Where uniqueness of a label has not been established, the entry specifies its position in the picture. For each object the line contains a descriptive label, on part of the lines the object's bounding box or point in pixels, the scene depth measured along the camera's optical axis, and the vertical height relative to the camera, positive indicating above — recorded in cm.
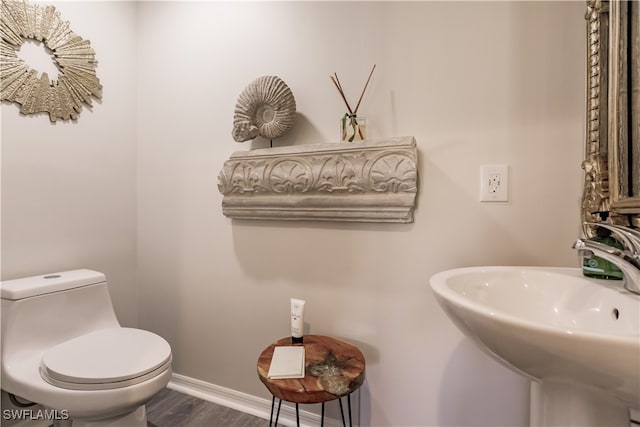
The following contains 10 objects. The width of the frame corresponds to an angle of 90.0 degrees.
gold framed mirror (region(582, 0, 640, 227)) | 79 +24
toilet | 99 -50
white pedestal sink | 45 -23
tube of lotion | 120 -42
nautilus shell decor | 130 +42
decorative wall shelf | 115 +11
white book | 97 -50
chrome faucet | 66 -10
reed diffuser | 123 +32
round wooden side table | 91 -51
